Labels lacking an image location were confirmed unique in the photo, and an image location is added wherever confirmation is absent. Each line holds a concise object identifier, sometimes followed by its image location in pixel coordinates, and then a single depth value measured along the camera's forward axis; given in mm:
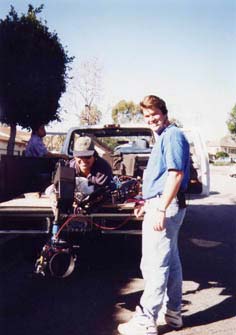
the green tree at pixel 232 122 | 70688
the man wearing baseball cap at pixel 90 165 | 4312
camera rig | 3461
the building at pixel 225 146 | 109938
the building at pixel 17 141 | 32194
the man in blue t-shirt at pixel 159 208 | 3025
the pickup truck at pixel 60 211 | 3543
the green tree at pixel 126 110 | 63000
